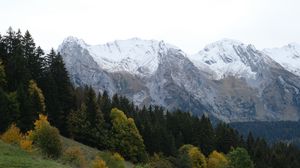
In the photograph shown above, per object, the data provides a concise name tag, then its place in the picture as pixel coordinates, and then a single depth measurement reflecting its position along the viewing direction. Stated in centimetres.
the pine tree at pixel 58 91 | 9912
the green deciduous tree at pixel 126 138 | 10269
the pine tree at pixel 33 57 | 10334
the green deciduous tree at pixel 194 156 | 10901
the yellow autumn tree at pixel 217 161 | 11405
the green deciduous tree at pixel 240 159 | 11219
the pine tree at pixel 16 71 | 9244
